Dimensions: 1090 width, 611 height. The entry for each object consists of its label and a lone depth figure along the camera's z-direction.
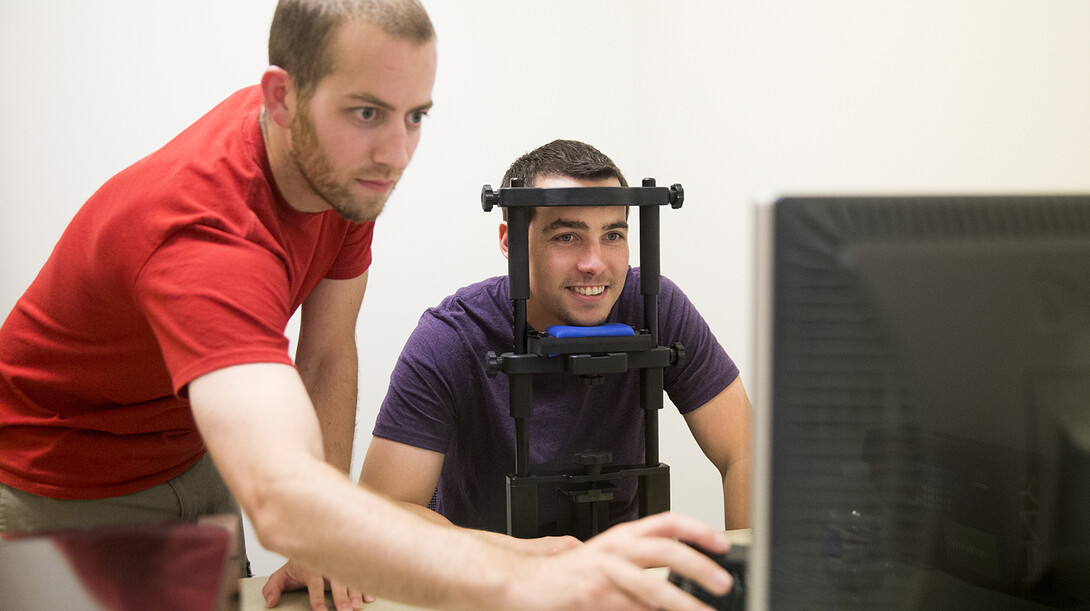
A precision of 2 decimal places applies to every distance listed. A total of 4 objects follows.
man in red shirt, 0.71
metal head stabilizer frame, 1.37
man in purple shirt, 1.62
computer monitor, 0.52
